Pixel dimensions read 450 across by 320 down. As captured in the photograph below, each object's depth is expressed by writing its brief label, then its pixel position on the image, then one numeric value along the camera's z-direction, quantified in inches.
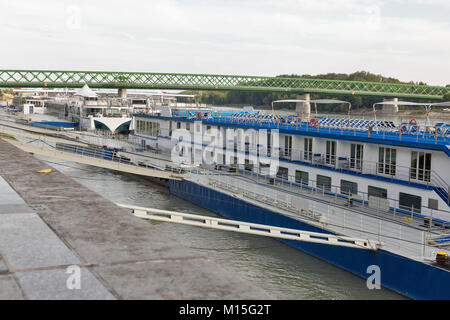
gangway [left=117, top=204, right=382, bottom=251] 389.8
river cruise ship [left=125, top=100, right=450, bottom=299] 655.1
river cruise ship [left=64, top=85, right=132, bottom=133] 2522.1
